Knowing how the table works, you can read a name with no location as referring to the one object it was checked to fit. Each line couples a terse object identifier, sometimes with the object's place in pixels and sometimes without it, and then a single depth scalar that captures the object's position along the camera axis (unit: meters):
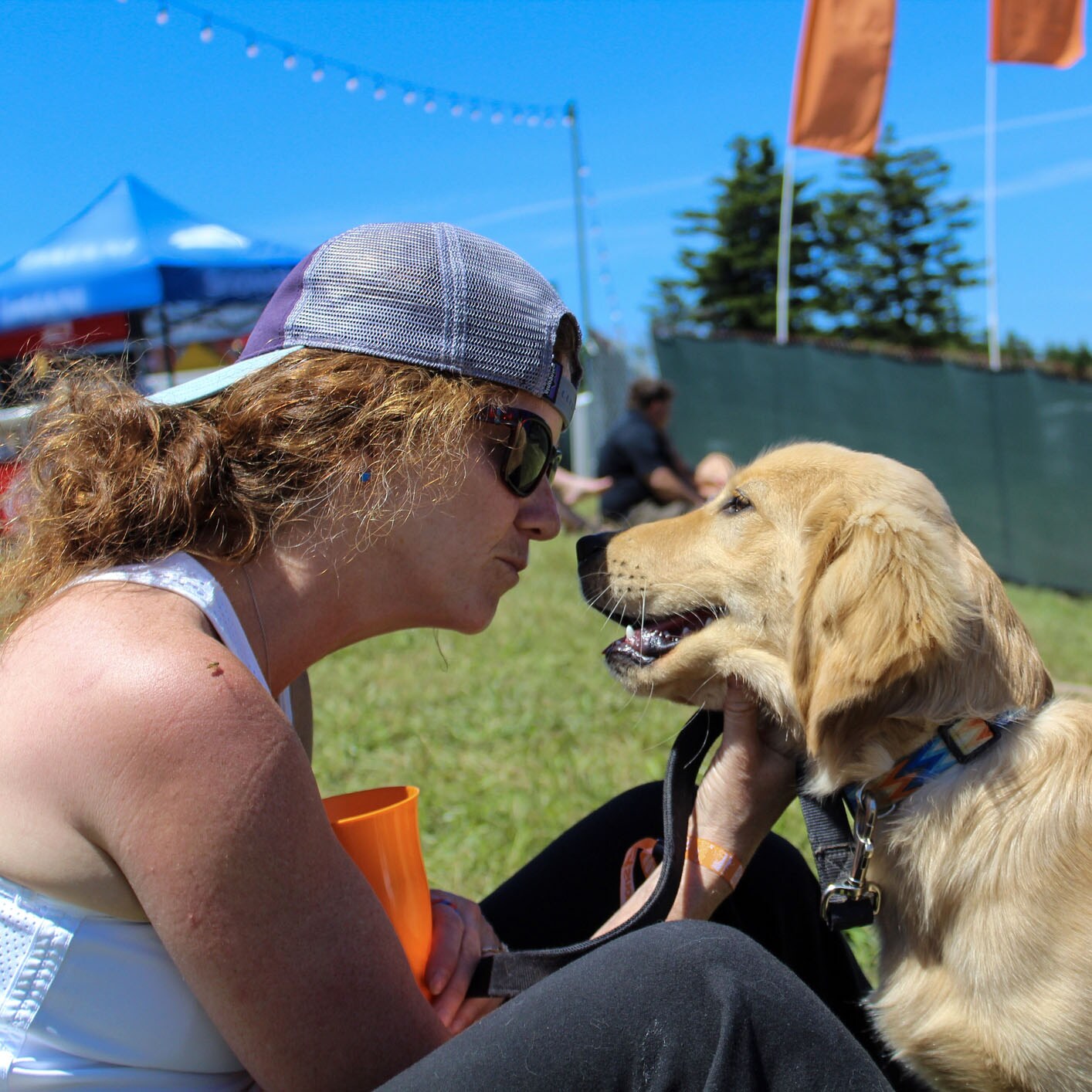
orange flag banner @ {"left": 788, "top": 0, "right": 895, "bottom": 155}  11.48
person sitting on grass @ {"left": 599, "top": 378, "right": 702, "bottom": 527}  9.45
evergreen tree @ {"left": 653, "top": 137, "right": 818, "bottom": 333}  47.03
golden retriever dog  1.71
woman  1.17
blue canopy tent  7.47
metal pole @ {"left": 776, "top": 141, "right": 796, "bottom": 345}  14.05
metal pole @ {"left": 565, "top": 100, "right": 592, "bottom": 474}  17.16
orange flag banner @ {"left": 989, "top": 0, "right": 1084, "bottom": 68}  11.63
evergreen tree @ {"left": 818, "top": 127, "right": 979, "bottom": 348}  47.25
